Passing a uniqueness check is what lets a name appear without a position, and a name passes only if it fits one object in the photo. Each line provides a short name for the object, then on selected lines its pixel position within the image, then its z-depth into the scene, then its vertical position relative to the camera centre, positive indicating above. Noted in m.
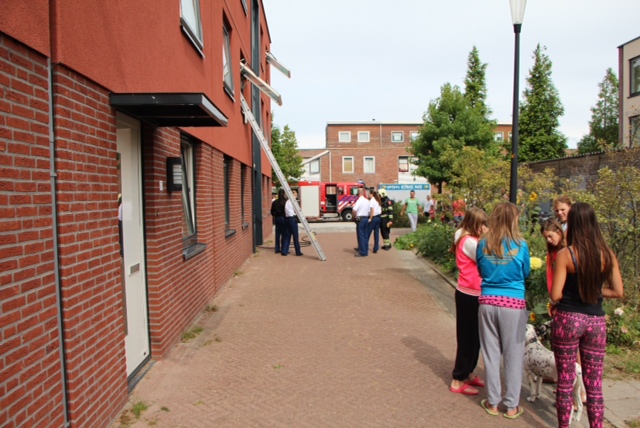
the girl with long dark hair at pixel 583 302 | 3.41 -0.78
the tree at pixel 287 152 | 34.34 +2.79
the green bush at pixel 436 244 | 11.17 -1.41
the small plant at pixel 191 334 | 5.88 -1.71
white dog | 3.79 -1.45
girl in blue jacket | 3.88 -0.84
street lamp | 6.60 +1.35
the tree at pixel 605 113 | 49.78 +7.64
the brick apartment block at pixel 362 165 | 48.34 +2.51
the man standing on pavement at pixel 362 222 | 13.50 -0.84
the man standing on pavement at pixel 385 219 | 15.21 -0.86
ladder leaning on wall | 12.67 +0.14
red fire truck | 31.98 -0.51
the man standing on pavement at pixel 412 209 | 19.89 -0.73
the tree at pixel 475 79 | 36.94 +8.33
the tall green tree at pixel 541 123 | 39.31 +5.36
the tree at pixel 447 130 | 25.17 +3.06
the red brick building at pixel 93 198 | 2.61 -0.04
